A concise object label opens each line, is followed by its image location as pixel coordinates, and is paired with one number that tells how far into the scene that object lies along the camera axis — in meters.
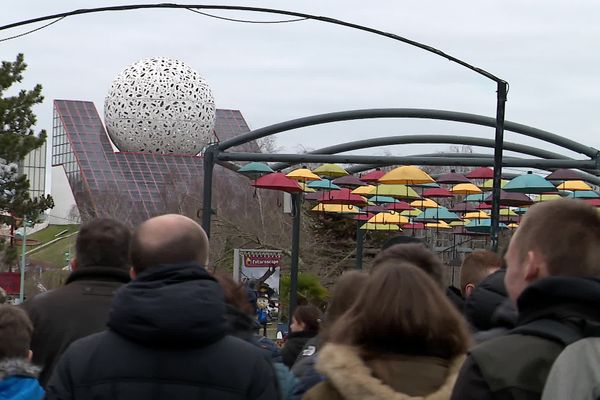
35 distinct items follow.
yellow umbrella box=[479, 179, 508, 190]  27.54
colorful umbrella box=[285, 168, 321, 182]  23.05
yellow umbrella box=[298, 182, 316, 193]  25.61
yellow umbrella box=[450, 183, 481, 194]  27.47
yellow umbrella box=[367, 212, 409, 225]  30.02
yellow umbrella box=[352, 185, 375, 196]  26.80
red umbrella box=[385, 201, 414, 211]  29.20
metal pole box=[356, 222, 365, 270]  30.81
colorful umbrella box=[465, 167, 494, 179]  25.13
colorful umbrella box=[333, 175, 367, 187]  25.30
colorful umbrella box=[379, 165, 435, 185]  22.66
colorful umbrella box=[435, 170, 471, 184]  27.02
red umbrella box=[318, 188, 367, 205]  25.75
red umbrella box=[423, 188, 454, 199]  30.50
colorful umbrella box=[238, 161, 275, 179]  22.99
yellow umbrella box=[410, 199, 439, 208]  29.44
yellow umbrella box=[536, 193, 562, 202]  30.22
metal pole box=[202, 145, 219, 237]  21.41
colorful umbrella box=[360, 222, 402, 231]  31.64
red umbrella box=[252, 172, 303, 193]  21.53
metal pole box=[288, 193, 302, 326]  25.86
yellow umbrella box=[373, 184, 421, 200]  26.06
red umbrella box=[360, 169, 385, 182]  24.78
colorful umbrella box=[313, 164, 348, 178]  23.25
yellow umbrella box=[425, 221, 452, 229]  35.01
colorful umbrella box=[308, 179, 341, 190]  26.45
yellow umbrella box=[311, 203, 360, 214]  27.62
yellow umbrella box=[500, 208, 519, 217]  32.47
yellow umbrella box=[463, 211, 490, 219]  33.34
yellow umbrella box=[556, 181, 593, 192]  24.41
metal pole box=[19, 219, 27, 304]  52.65
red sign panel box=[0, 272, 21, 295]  54.55
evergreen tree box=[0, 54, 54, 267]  36.38
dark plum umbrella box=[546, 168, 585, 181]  23.61
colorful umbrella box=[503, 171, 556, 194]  21.88
